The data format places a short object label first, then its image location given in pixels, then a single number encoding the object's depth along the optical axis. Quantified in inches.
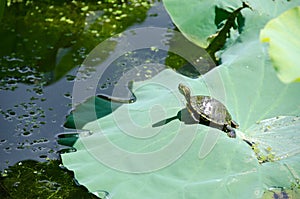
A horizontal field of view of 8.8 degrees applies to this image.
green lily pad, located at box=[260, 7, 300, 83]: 145.5
